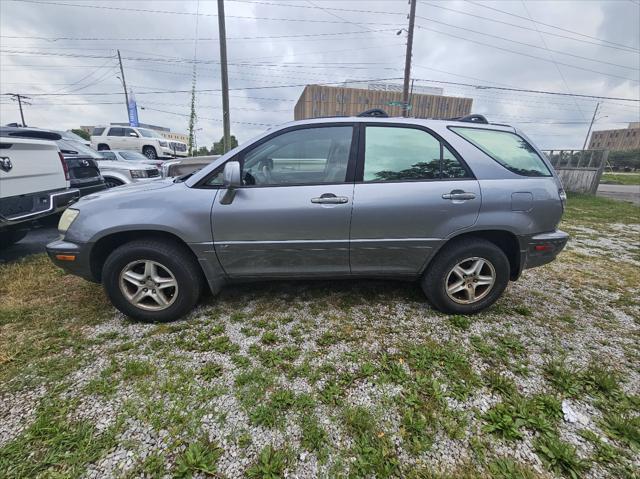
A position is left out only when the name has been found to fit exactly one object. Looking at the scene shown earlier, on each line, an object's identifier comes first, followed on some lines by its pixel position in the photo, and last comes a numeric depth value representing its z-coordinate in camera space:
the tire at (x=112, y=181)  6.91
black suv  4.89
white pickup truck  3.29
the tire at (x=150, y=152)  15.82
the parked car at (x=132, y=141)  15.62
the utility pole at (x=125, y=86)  26.05
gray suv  2.42
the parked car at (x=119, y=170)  6.90
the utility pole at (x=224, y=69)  10.58
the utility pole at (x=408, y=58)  13.54
